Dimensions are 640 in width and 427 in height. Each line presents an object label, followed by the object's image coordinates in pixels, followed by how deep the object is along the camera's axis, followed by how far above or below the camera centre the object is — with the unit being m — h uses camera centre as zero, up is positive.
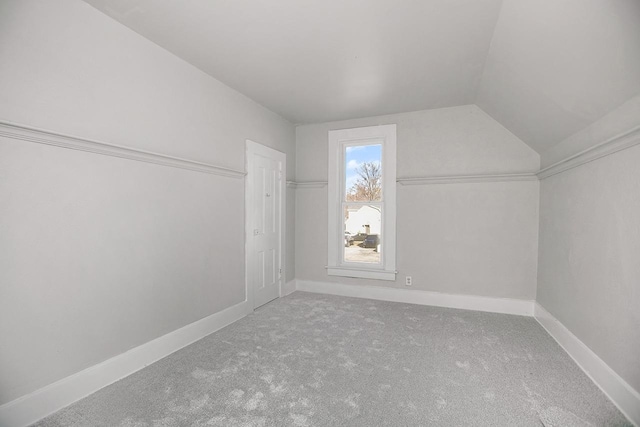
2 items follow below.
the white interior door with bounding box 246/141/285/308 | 3.56 -0.21
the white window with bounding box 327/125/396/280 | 4.11 +0.07
